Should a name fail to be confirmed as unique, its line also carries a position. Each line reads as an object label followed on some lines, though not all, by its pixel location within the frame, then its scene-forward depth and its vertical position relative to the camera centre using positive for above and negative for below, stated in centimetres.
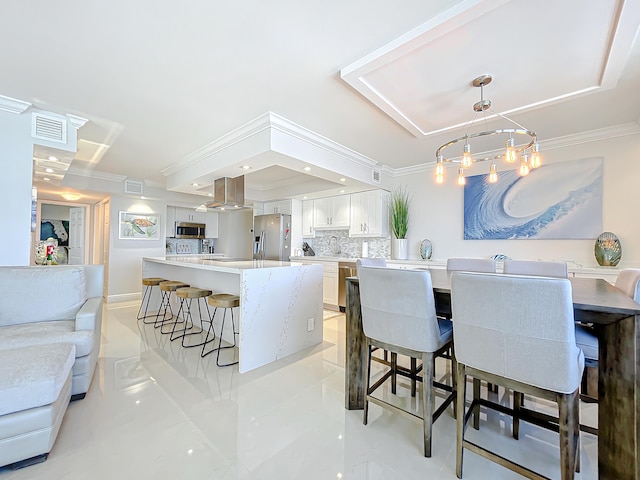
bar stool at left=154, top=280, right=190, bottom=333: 387 -90
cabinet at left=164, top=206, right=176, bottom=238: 729 +56
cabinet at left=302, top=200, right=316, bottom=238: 629 +56
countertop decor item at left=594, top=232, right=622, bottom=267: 326 -4
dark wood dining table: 125 -60
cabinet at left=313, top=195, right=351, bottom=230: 563 +66
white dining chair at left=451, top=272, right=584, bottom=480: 123 -43
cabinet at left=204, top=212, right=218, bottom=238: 804 +56
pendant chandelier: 208 +70
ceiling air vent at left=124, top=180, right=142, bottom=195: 577 +115
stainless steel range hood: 430 +79
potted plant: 500 +34
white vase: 499 -5
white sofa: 215 -59
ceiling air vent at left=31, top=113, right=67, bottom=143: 301 +122
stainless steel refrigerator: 623 +15
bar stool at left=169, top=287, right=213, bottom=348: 342 -93
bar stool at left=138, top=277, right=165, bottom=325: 438 -79
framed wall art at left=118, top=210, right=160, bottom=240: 597 +39
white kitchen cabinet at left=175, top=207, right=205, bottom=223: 750 +77
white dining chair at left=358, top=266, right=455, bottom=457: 166 -45
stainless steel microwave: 744 +38
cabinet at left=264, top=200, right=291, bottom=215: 643 +88
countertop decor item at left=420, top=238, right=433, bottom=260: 473 -7
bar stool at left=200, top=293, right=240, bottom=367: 288 -58
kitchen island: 280 -65
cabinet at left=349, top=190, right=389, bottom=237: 515 +57
